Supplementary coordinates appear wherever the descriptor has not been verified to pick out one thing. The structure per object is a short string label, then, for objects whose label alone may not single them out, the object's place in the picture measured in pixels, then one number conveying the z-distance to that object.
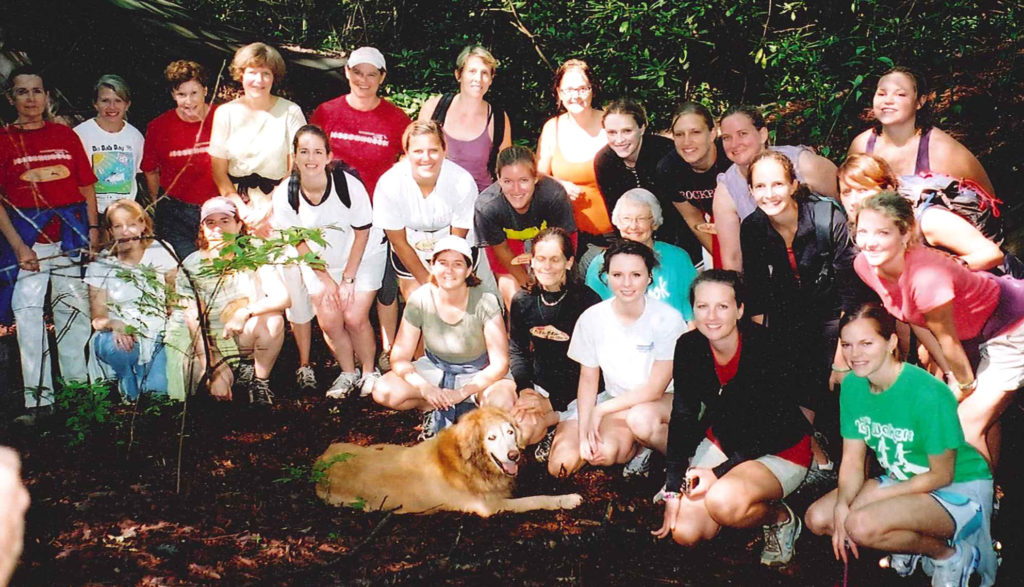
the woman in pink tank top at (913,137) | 4.87
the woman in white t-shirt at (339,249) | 5.95
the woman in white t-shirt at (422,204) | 5.81
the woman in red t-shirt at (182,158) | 6.30
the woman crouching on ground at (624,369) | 4.82
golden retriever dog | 4.58
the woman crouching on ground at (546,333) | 5.18
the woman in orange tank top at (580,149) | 5.96
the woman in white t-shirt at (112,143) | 6.27
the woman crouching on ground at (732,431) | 4.09
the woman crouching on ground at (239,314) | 5.86
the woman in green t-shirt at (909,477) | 3.74
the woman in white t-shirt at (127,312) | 5.61
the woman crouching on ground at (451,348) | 5.32
